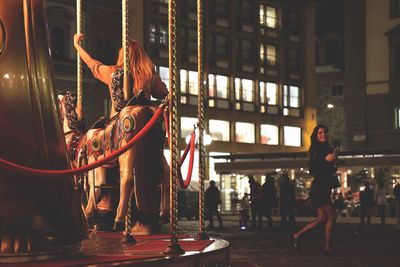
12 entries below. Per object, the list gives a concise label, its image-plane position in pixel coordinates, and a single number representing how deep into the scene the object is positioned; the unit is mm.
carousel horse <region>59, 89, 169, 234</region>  9148
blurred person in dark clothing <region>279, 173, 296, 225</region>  27047
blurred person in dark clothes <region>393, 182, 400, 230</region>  25891
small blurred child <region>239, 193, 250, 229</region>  25828
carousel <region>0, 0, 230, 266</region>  6648
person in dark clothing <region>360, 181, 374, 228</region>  26734
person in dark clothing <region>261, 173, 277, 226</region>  25484
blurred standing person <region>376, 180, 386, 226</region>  28061
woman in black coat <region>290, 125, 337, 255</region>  11867
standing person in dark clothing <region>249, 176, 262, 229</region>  25547
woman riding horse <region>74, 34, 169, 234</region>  10477
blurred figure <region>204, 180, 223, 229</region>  26078
